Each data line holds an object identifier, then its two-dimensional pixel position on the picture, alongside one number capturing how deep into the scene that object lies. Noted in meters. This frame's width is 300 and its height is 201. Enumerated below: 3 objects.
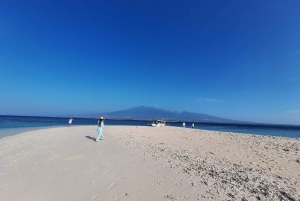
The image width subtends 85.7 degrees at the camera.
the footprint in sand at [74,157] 7.73
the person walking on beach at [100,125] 13.71
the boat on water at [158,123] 44.57
